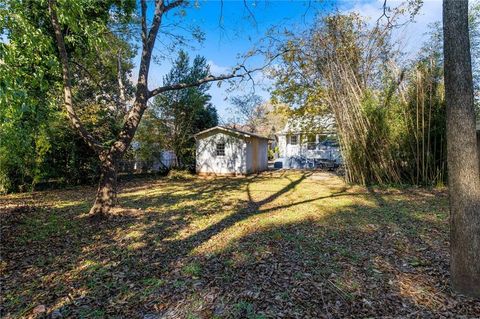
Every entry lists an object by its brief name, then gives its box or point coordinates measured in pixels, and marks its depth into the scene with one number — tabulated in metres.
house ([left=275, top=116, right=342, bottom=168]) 14.23
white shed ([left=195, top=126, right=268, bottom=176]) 14.45
